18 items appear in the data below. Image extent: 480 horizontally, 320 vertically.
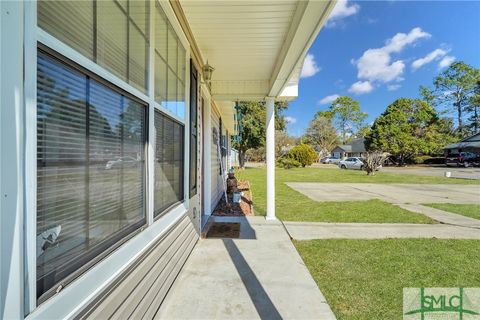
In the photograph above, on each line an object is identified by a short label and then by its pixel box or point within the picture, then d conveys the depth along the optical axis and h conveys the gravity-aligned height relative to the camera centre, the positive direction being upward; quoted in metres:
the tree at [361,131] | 52.79 +5.77
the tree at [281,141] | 33.69 +2.45
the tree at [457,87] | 35.15 +10.46
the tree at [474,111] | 34.66 +6.82
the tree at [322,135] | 47.81 +4.58
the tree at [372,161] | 18.34 -0.24
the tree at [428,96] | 36.64 +9.42
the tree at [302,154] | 27.52 +0.44
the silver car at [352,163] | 25.62 -0.54
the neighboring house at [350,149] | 44.39 +1.69
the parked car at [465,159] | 28.12 -0.03
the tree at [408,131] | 31.72 +3.63
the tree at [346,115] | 52.75 +9.32
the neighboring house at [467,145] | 29.29 +1.63
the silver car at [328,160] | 39.71 -0.30
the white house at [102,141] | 0.91 +0.09
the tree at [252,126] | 21.97 +2.81
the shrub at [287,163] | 26.70 -0.54
